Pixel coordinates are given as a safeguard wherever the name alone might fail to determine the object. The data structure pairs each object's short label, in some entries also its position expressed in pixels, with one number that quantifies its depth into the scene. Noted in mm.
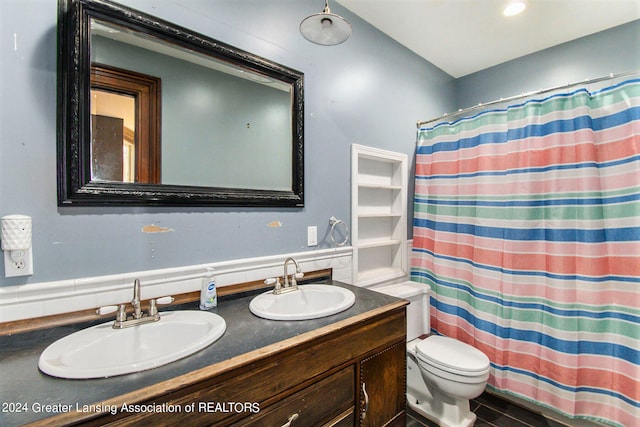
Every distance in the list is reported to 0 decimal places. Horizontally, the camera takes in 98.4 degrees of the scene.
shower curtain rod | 1443
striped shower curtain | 1429
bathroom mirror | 1021
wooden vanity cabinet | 712
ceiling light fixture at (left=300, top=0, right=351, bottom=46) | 1235
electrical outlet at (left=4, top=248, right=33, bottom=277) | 914
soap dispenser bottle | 1205
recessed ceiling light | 1847
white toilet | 1527
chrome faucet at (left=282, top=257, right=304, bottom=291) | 1449
